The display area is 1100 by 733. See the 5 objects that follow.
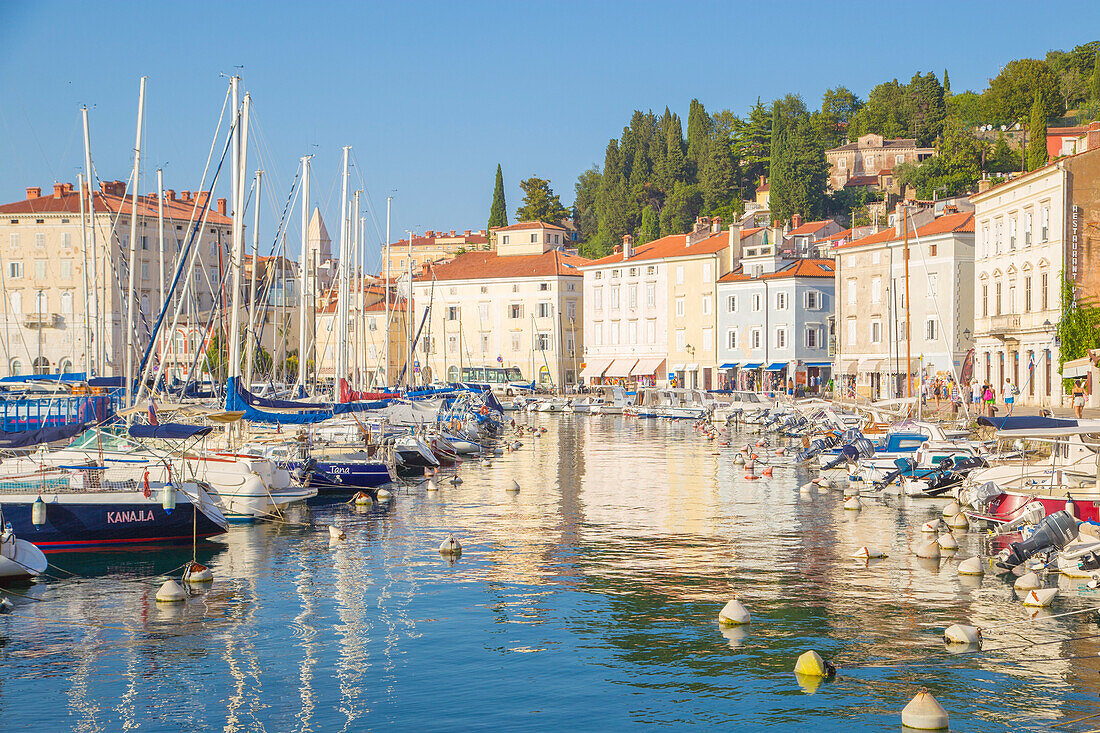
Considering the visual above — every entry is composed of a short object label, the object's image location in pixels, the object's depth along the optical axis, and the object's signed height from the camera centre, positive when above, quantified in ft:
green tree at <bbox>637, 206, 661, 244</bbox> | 451.12 +58.71
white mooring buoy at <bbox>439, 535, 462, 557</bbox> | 90.20 -13.44
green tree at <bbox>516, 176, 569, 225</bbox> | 513.86 +78.03
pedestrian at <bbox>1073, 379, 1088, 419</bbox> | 138.62 -2.55
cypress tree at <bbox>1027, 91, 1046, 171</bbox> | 355.77 +75.95
